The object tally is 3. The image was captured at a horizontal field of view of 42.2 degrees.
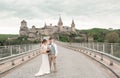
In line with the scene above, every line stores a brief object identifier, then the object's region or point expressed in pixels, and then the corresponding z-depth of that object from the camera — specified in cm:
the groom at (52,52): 800
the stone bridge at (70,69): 708
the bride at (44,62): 759
